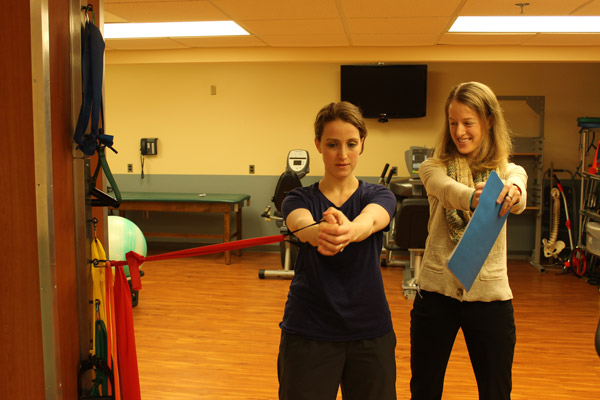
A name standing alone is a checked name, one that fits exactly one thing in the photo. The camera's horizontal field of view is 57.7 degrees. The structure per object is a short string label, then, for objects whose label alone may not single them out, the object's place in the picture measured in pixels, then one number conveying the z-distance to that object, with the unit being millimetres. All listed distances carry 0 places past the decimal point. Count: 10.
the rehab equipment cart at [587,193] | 5587
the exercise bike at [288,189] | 5652
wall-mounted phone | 7137
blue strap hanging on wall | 1893
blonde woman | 1691
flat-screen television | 6496
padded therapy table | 6383
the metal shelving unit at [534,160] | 6199
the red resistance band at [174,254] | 1970
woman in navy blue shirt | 1484
